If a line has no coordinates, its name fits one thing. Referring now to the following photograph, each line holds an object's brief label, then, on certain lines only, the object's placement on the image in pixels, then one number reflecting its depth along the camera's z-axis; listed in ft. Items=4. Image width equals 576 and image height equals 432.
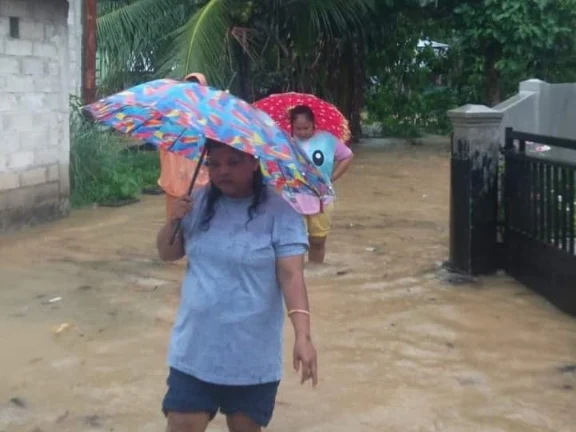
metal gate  23.47
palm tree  51.75
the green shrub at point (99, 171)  41.70
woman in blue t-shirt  11.39
